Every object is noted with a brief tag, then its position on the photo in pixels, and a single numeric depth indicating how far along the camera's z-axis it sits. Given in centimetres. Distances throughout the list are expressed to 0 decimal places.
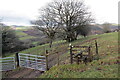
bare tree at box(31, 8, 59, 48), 2238
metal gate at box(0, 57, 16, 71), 960
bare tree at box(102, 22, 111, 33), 3899
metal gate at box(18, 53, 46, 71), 816
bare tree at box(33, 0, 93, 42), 2262
